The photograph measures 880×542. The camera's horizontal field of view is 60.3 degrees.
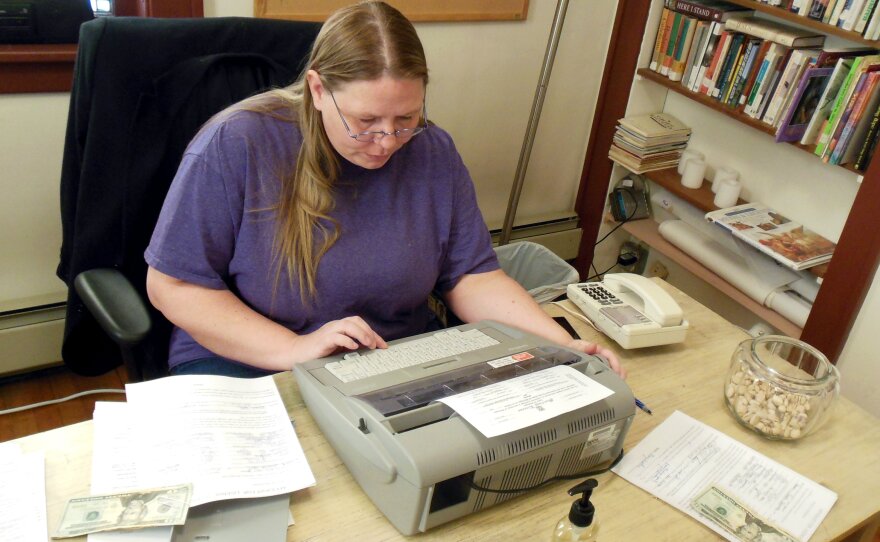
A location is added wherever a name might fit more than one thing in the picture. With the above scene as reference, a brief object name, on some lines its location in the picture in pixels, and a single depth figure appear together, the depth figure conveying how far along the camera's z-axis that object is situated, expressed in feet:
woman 3.99
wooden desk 3.21
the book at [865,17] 6.18
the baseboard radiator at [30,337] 6.66
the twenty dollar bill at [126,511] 2.89
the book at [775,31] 6.92
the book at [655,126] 8.41
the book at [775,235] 6.95
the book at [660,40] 8.29
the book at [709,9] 7.61
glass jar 3.90
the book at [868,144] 6.32
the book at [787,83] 6.77
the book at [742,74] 7.25
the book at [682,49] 7.92
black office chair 4.27
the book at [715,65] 7.50
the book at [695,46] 7.77
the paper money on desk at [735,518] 3.42
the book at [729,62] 7.40
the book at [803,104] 6.68
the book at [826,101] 6.54
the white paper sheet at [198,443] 3.10
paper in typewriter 3.15
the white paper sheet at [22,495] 2.91
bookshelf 6.47
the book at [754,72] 7.12
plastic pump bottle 2.86
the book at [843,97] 6.33
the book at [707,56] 7.59
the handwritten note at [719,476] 3.56
